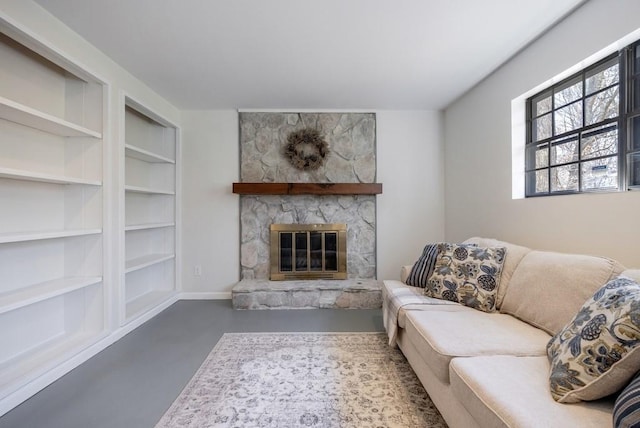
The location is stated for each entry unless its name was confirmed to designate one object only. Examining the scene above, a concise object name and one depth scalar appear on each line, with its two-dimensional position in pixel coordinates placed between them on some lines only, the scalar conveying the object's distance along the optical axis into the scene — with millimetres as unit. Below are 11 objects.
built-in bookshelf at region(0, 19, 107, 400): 1797
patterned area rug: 1481
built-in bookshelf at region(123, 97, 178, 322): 2961
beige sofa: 953
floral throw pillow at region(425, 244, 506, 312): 1922
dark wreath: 3537
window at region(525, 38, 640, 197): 1632
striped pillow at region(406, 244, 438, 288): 2344
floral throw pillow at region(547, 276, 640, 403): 904
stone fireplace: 3566
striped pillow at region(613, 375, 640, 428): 756
